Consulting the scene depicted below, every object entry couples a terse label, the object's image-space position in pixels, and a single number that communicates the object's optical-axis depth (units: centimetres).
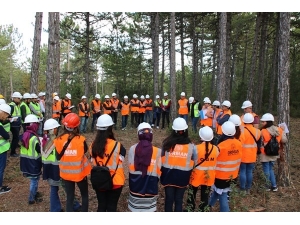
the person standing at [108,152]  386
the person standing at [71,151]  412
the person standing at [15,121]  839
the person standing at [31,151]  507
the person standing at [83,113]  1209
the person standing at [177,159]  419
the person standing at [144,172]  388
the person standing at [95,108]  1283
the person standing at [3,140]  572
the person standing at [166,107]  1385
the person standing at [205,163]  436
